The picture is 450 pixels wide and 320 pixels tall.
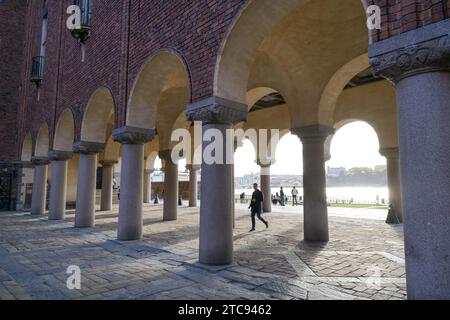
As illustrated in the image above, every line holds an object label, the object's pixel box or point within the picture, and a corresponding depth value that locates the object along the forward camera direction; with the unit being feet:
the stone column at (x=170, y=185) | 45.96
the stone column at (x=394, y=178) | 42.65
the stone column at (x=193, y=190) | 74.43
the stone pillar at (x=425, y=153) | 10.07
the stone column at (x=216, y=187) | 19.10
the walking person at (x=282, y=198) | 81.40
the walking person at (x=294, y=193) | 85.97
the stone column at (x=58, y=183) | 44.98
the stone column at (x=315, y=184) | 27.71
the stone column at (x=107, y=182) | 64.03
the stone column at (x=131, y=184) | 28.53
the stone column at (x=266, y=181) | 58.95
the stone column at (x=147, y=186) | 87.68
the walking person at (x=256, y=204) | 33.81
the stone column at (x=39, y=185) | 53.83
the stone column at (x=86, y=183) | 36.83
